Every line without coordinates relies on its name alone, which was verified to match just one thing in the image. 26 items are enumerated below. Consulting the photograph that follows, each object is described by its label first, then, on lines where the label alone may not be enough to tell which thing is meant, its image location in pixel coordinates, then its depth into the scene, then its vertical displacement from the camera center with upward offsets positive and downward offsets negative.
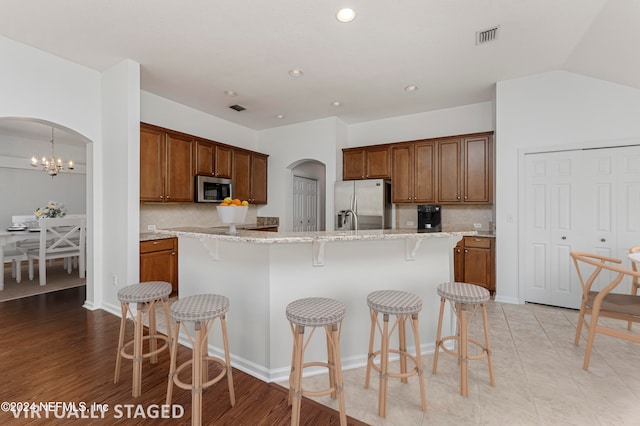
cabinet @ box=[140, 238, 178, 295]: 3.55 -0.62
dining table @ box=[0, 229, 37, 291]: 4.11 -0.36
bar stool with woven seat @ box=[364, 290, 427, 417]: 1.71 -0.67
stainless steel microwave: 4.46 +0.39
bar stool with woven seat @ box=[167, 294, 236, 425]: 1.55 -0.69
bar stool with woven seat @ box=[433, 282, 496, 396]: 1.90 -0.67
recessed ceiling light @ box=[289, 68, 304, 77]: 3.44 +1.69
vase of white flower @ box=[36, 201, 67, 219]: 5.14 +0.01
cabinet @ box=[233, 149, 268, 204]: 5.20 +0.69
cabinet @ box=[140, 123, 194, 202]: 3.74 +0.65
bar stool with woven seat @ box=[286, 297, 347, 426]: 1.54 -0.69
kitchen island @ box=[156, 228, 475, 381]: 2.06 -0.51
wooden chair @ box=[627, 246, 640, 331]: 2.66 -0.66
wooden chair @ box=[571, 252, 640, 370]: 2.15 -0.74
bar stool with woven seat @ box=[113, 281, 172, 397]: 1.90 -0.72
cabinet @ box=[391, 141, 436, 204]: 4.61 +0.66
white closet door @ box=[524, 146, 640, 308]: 3.21 -0.01
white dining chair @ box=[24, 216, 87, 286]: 4.38 -0.52
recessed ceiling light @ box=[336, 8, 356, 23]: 2.40 +1.67
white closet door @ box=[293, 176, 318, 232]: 6.09 +0.20
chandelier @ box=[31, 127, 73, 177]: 5.72 +0.96
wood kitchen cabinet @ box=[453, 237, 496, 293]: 3.97 -0.69
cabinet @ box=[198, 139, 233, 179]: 4.48 +0.88
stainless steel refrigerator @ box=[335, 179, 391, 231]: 4.76 +0.16
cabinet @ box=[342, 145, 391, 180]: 4.95 +0.88
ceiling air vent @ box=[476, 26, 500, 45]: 2.68 +1.68
